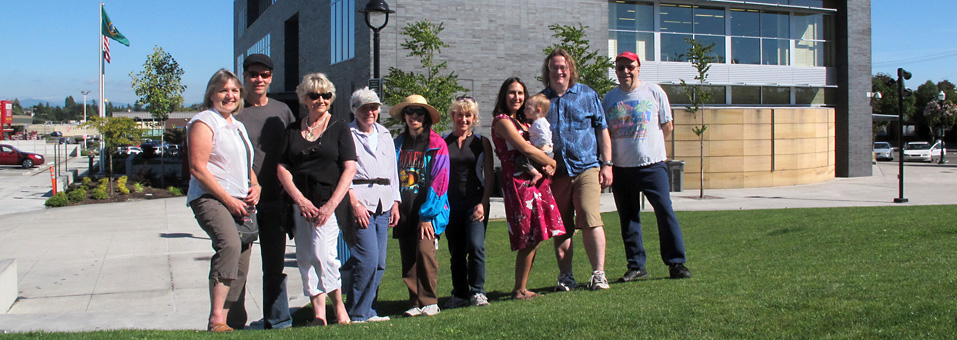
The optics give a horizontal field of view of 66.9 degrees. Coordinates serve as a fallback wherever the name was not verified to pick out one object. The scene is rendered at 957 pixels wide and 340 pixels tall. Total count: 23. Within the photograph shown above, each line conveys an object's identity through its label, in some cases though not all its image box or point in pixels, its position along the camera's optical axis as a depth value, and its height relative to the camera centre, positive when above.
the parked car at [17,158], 45.16 +0.07
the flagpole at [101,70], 31.55 +4.14
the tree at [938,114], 58.62 +3.40
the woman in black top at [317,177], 4.77 -0.13
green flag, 34.66 +6.18
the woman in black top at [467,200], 5.34 -0.32
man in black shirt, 4.91 -0.04
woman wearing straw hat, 5.20 -0.29
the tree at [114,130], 24.39 +1.00
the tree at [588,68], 15.16 +1.89
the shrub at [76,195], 21.52 -1.09
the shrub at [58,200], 20.69 -1.19
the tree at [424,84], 14.05 +1.48
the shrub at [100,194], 21.75 -1.06
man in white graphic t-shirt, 5.39 +0.02
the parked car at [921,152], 46.19 +0.22
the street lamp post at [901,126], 17.75 +0.72
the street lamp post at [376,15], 10.33 +2.09
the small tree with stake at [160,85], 36.38 +3.73
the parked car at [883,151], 47.66 +0.30
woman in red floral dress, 5.09 -0.25
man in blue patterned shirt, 5.18 +0.03
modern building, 21.62 +3.36
